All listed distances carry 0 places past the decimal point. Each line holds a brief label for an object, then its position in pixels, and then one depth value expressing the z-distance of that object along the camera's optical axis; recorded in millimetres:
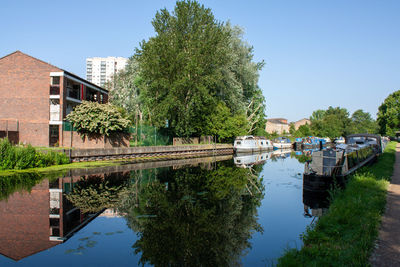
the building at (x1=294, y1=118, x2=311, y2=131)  154288
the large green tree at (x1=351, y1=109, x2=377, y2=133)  102375
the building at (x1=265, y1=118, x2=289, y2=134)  129375
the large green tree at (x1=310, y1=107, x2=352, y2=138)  85194
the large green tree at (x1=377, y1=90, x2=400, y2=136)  73812
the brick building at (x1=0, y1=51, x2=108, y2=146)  30328
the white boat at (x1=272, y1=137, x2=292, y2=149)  52006
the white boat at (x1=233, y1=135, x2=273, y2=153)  38562
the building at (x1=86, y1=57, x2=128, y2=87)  179125
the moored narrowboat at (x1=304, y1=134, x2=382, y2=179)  11992
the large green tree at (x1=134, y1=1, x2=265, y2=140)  30844
